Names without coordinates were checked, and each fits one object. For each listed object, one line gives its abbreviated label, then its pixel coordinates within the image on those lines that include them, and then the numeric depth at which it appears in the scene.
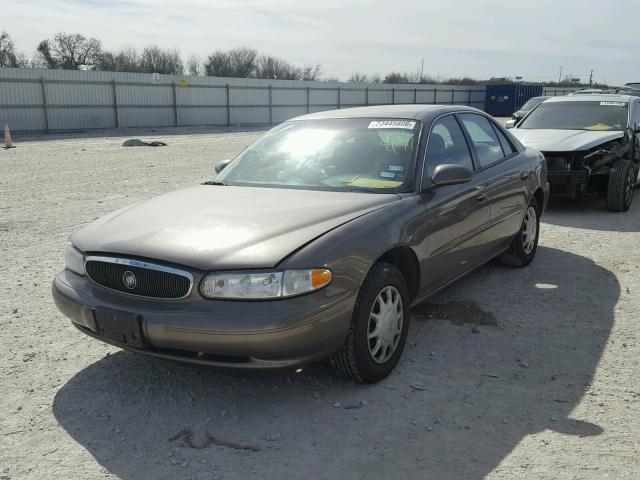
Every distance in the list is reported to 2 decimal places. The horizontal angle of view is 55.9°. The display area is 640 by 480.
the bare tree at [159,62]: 69.81
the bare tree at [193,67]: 71.06
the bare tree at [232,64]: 70.62
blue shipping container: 43.69
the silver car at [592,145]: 8.42
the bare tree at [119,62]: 65.06
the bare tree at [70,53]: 58.19
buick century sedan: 2.92
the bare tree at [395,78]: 68.44
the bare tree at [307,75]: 72.92
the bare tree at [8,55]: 49.84
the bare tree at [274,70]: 73.25
